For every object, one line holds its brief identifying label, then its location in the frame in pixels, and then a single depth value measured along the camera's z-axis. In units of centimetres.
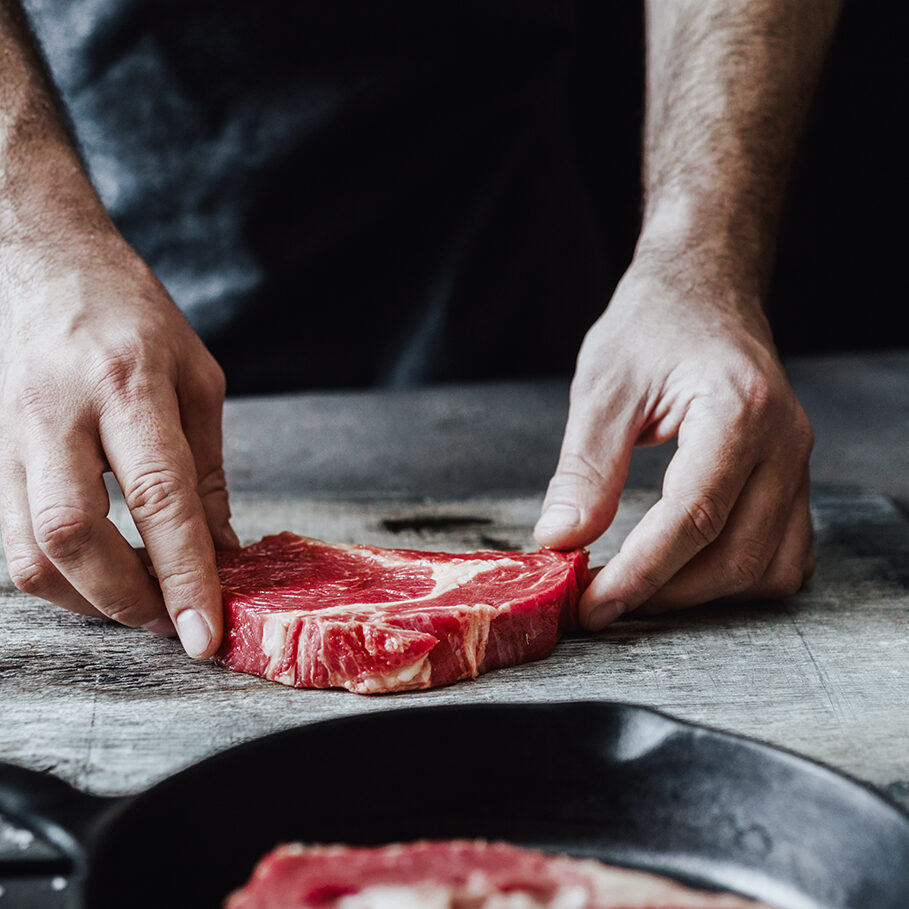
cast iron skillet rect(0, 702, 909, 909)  79
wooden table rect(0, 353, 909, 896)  85
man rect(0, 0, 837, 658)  89
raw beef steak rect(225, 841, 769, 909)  76
